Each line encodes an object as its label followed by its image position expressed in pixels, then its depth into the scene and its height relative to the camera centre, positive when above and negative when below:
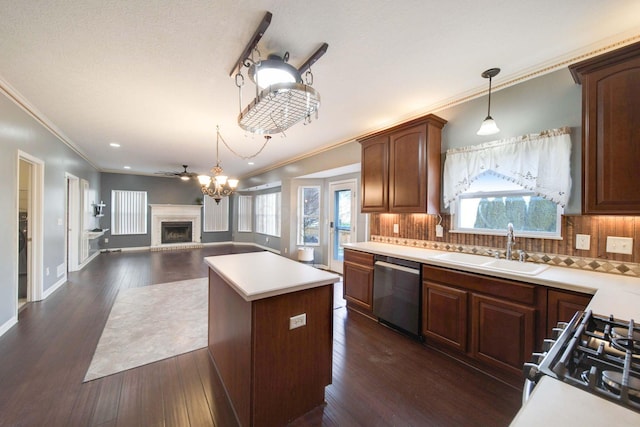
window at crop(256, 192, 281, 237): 7.96 -0.06
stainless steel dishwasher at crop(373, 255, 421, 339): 2.51 -0.88
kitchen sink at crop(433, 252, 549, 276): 1.97 -0.45
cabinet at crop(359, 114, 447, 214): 2.71 +0.56
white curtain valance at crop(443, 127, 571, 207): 2.03 +0.48
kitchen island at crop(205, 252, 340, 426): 1.44 -0.84
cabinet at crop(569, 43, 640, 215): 1.56 +0.56
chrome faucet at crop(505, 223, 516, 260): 2.26 -0.24
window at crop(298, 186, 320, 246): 5.92 -0.07
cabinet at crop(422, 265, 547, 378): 1.78 -0.85
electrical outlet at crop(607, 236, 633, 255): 1.80 -0.23
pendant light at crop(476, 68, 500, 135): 2.20 +0.83
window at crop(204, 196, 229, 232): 9.27 -0.13
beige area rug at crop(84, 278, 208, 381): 2.25 -1.34
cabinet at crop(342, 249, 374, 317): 3.03 -0.88
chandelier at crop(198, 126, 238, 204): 3.61 +0.44
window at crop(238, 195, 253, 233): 9.44 -0.08
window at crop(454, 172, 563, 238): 2.20 +0.04
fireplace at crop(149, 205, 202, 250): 8.47 -0.49
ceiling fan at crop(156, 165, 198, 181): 6.48 +0.98
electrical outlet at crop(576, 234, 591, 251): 1.97 -0.22
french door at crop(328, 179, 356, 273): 4.99 -0.10
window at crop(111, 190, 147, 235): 7.92 -0.03
